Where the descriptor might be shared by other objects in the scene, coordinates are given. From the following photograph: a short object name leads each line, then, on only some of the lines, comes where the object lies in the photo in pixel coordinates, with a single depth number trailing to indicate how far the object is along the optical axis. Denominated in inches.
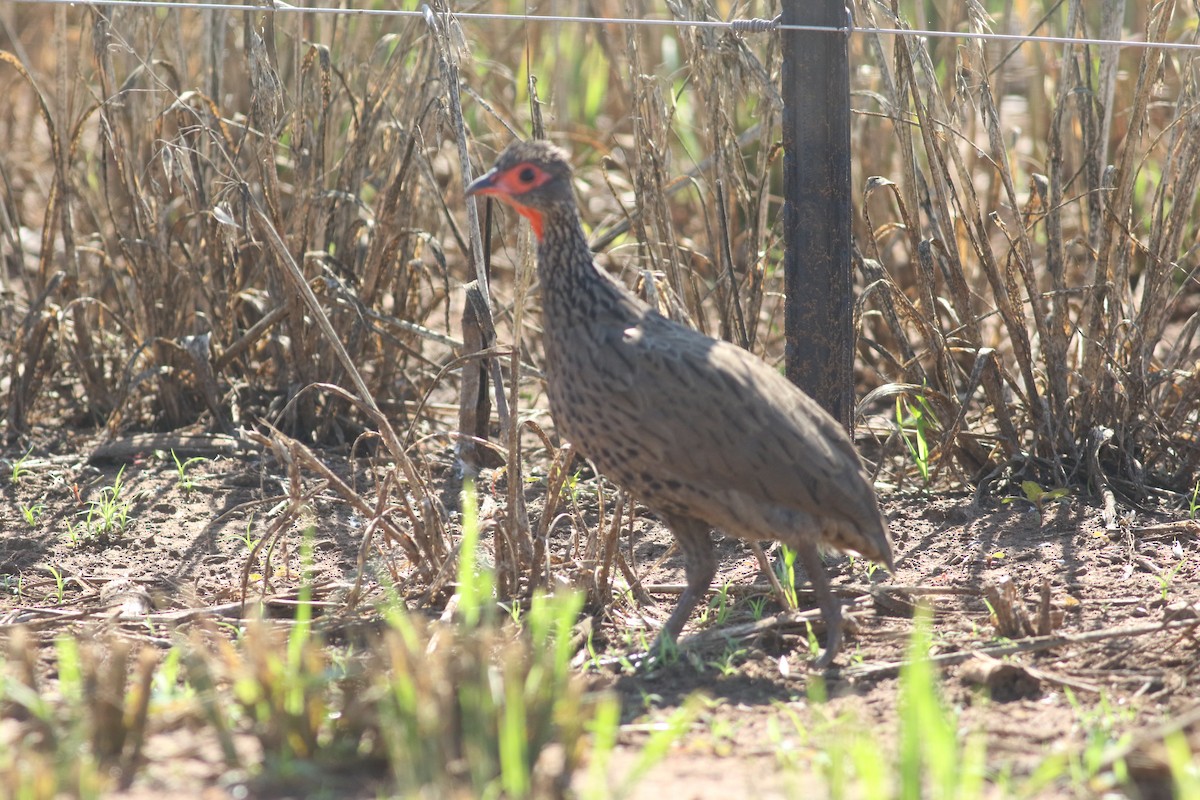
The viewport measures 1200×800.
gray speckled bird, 276.7
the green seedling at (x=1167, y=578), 309.6
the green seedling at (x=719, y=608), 306.5
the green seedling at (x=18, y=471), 382.1
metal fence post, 311.7
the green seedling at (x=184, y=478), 382.9
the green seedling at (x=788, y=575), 311.4
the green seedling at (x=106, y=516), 356.5
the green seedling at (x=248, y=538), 347.7
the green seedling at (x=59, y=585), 319.6
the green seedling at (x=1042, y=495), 364.2
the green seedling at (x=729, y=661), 277.3
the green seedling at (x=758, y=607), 308.5
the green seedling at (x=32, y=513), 363.6
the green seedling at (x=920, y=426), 378.9
